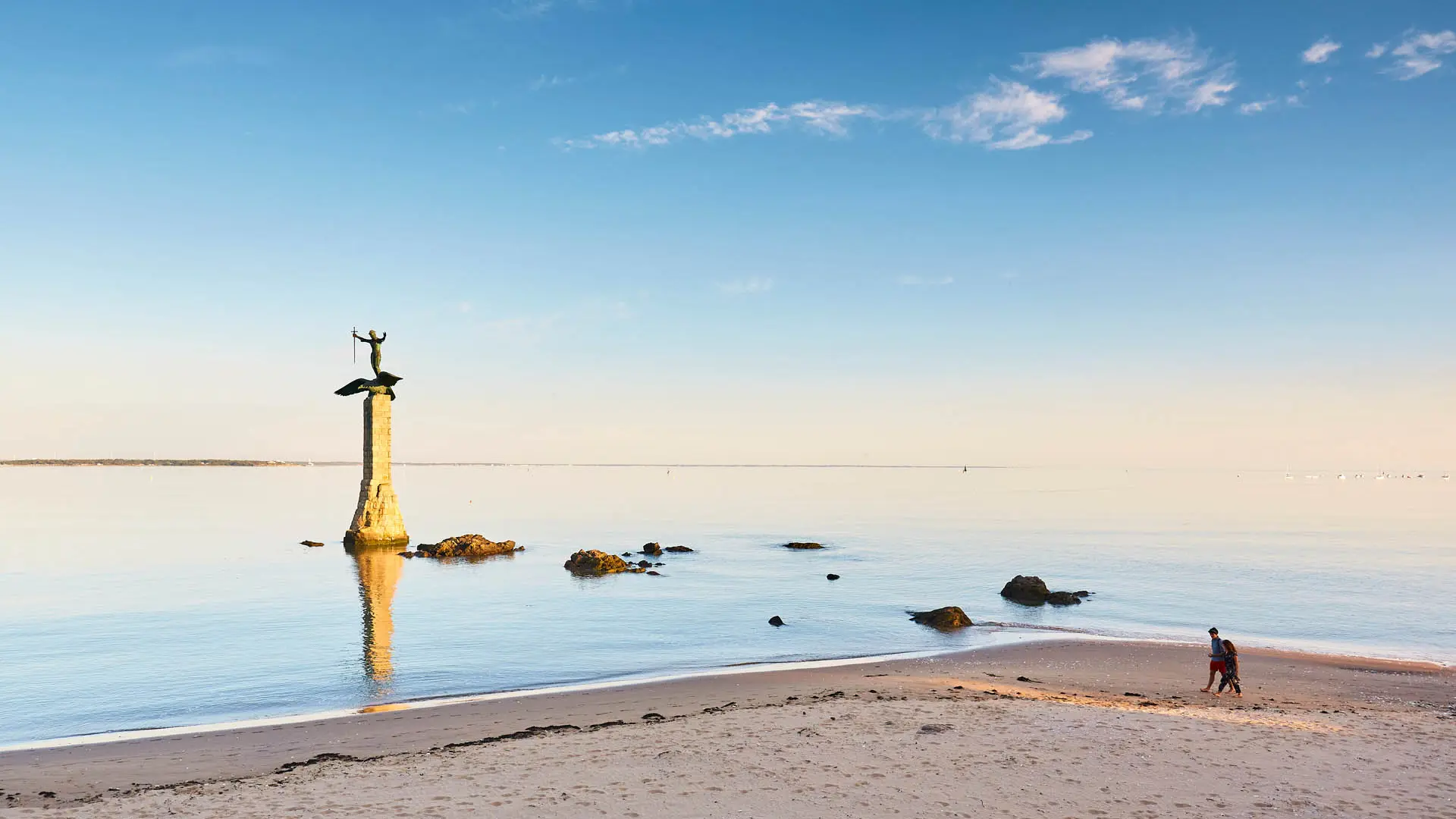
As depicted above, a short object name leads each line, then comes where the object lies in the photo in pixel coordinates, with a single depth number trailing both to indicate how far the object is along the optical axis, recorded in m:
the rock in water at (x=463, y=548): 57.34
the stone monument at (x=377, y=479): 56.25
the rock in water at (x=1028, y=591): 39.34
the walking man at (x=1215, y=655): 20.97
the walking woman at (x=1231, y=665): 20.55
